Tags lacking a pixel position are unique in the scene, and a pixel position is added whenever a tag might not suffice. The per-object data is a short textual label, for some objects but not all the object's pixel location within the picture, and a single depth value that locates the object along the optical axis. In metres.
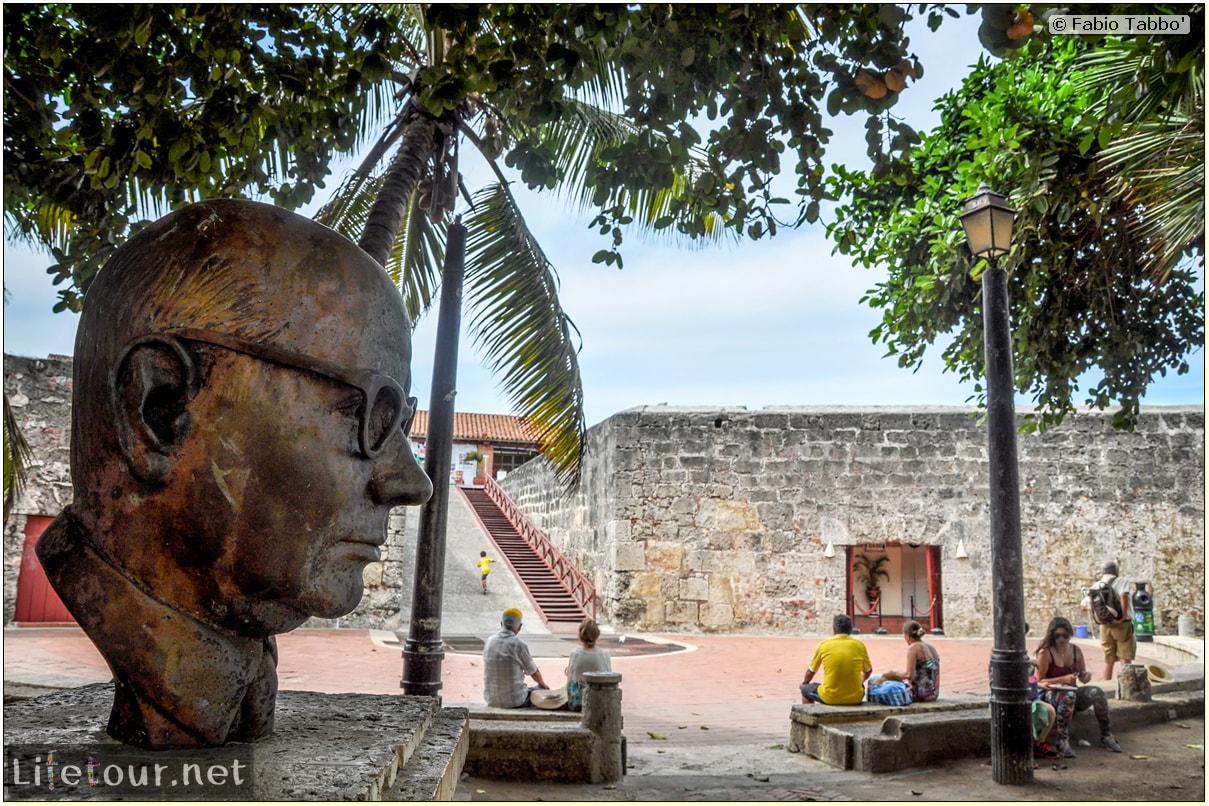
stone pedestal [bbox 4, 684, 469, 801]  1.99
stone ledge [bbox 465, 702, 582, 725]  6.14
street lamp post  5.46
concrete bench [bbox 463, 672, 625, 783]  5.45
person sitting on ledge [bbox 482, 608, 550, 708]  6.54
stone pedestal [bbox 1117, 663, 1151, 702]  7.66
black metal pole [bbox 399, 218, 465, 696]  5.36
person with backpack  9.00
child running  16.77
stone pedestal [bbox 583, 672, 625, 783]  5.56
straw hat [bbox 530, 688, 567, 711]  6.58
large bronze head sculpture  2.17
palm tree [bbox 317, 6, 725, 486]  5.82
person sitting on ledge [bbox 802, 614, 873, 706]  6.98
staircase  16.02
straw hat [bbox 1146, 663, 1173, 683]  8.62
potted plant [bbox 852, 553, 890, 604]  18.02
